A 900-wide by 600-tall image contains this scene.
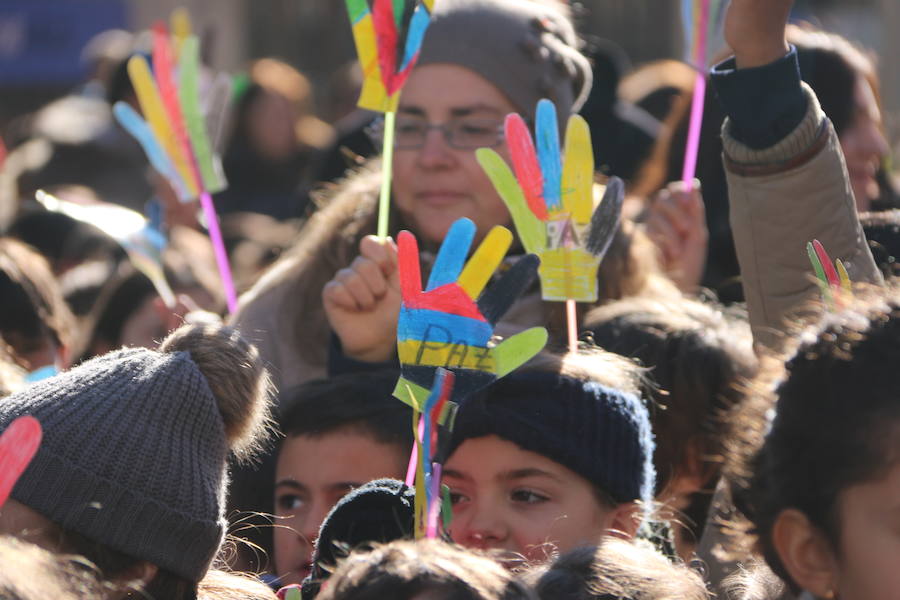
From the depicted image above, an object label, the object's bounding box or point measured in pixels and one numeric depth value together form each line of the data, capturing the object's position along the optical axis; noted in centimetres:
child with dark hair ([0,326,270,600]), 372
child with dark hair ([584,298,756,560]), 543
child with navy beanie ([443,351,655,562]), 463
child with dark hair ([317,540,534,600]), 313
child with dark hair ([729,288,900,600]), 309
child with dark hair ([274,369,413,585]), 502
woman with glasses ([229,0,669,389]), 607
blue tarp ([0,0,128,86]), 2514
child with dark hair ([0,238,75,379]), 685
